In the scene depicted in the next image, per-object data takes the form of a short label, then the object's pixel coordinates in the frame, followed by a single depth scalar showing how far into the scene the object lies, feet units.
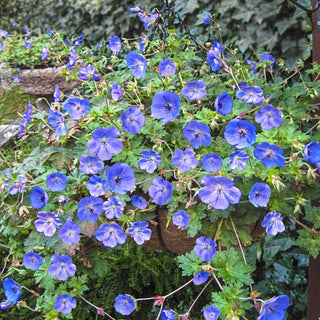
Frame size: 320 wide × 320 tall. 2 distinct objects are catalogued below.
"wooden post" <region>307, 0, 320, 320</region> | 5.05
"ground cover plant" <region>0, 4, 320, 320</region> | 3.26
